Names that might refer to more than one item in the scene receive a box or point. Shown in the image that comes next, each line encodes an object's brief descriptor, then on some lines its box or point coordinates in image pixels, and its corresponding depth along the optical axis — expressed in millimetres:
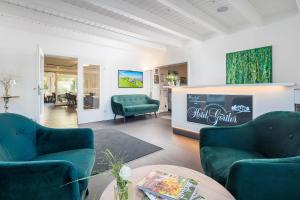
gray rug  2788
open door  4007
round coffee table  1044
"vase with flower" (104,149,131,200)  817
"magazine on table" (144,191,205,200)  1011
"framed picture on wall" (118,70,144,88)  6925
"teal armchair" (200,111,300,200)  1149
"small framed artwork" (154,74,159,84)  8024
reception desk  2764
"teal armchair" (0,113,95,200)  1122
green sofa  6016
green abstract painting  4402
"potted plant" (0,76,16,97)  4332
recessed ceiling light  3809
